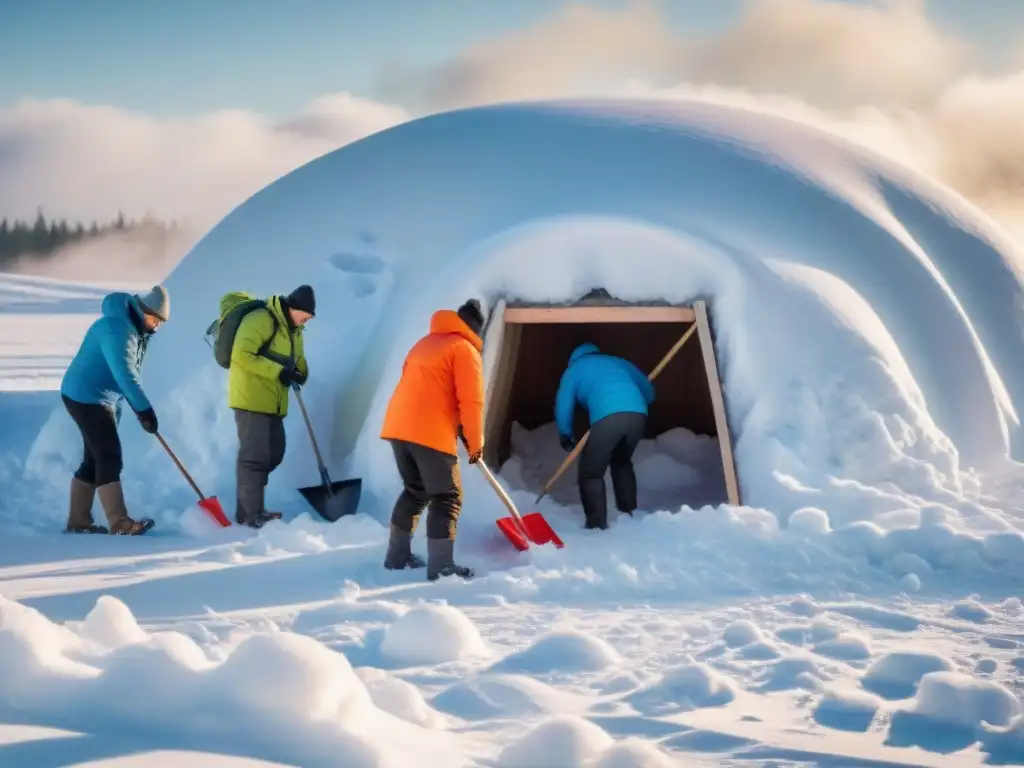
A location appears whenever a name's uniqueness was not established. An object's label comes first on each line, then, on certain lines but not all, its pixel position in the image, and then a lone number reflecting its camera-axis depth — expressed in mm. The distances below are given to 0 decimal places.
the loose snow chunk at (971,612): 4457
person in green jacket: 6508
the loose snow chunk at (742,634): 4008
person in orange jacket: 5148
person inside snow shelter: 6703
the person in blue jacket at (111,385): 6270
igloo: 6648
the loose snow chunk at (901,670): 3557
